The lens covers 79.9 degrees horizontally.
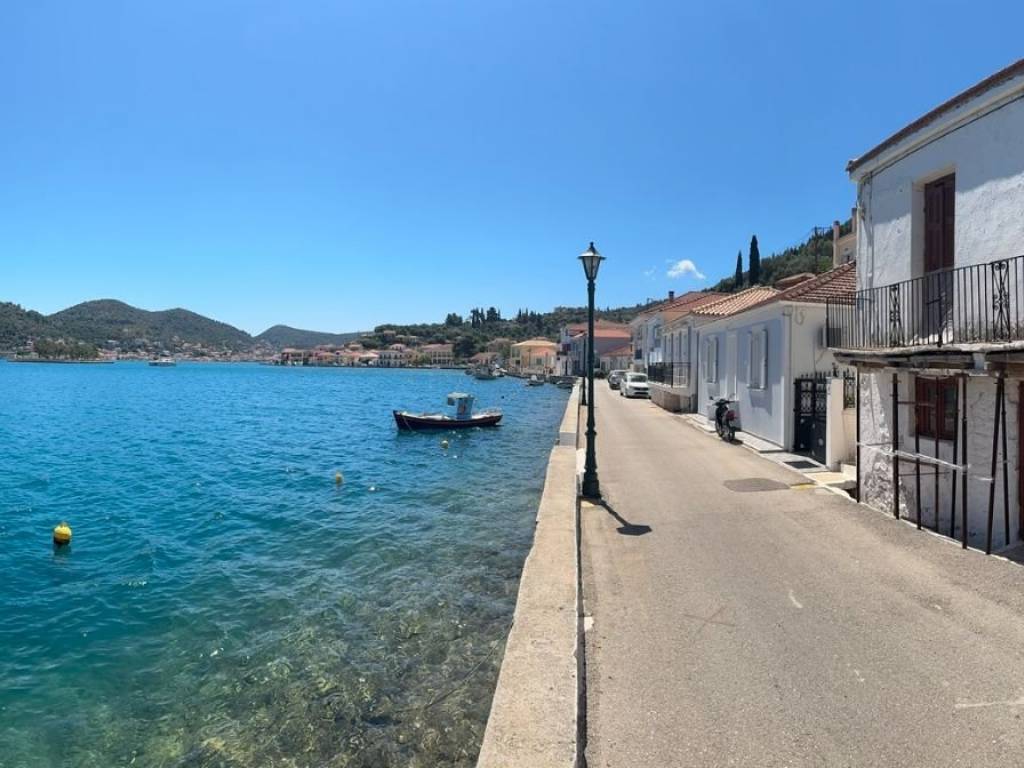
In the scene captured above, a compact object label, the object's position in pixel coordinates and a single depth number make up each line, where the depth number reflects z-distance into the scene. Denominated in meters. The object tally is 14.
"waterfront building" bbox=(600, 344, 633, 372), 83.56
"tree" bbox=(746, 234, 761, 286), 65.00
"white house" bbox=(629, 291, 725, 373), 39.69
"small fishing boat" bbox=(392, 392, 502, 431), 35.38
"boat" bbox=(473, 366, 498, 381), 118.25
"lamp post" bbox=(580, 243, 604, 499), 11.33
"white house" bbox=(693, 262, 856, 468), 13.75
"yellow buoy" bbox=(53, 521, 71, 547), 13.19
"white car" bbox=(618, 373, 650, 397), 43.05
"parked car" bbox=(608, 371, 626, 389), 55.50
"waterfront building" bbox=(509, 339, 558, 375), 134.01
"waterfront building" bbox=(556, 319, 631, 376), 98.25
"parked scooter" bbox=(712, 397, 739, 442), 19.16
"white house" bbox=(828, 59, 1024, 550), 7.50
